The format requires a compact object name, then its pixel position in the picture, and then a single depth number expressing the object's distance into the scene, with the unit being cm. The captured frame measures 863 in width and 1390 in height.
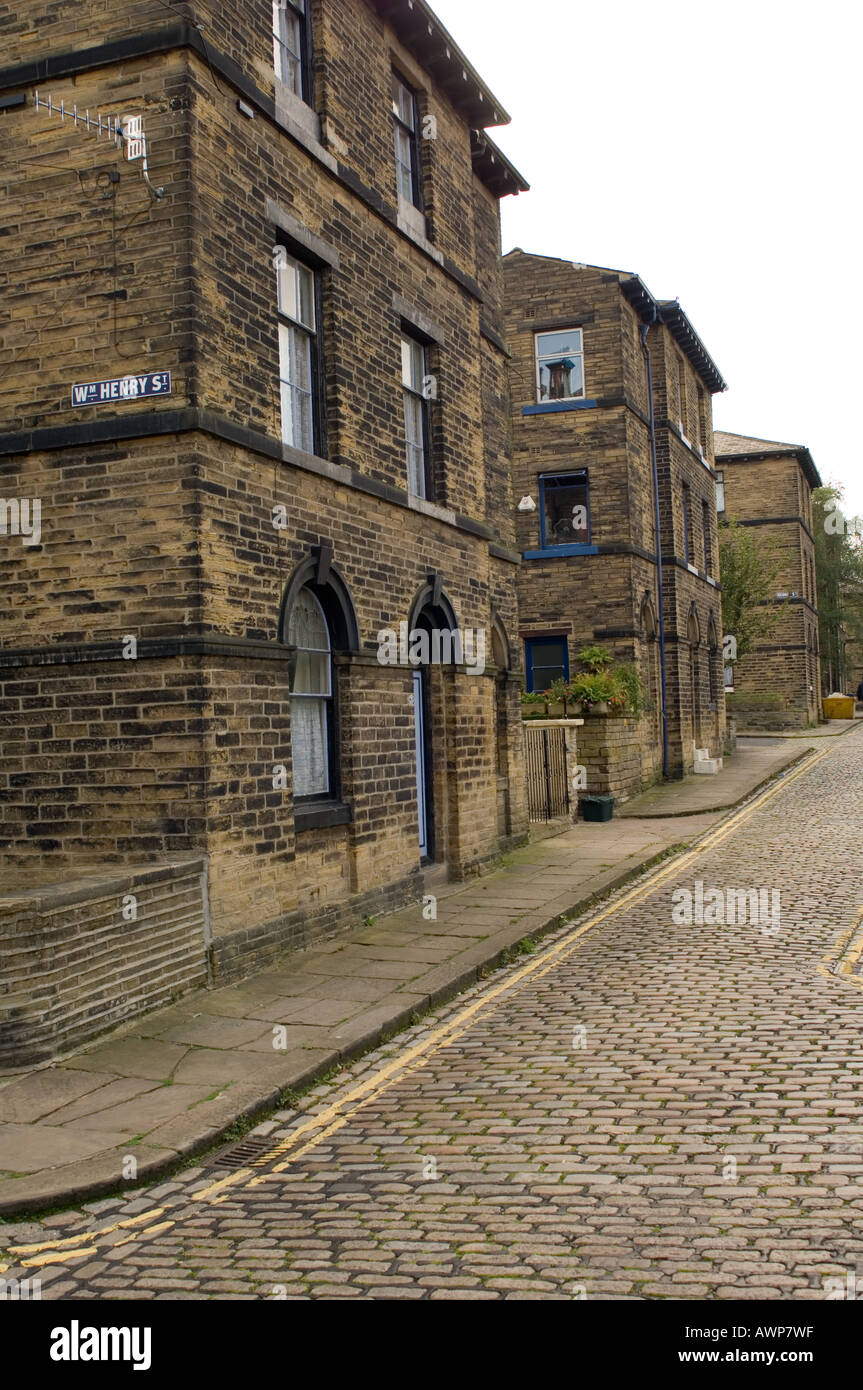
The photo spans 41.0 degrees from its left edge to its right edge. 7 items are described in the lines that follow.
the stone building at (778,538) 4375
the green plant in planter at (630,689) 2084
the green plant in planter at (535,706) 2042
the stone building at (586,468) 2330
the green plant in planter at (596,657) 2216
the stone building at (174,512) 817
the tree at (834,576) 5656
